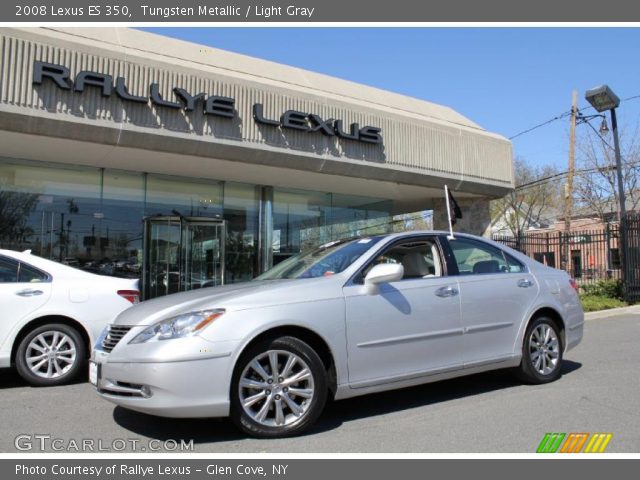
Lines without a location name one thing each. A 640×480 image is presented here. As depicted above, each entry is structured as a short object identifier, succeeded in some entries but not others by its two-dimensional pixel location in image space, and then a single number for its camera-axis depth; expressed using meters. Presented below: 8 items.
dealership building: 9.02
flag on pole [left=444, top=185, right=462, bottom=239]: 9.92
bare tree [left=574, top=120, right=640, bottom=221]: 23.23
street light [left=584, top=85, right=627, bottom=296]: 14.38
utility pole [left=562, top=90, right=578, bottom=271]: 22.83
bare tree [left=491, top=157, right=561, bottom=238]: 36.34
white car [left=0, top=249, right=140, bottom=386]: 6.01
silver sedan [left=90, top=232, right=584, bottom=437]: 3.90
